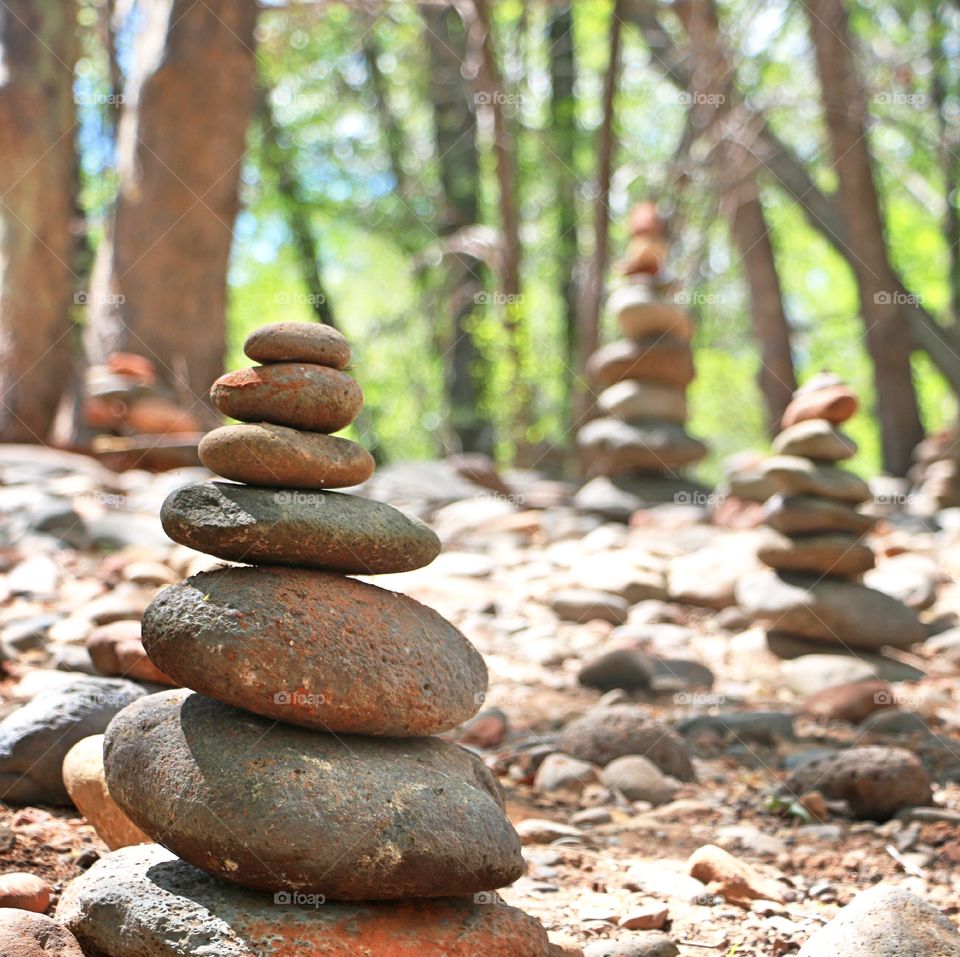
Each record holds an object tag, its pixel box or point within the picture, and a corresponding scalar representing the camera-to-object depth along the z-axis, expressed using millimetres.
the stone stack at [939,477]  9859
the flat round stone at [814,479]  6410
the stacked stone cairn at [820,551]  6309
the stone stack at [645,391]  9336
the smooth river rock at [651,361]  9445
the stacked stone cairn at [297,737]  2557
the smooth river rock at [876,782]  4133
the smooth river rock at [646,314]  9406
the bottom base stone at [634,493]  8820
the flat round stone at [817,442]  6430
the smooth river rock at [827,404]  6453
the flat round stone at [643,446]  9281
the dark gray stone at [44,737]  3400
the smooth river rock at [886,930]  2619
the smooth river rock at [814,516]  6418
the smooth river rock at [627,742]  4496
